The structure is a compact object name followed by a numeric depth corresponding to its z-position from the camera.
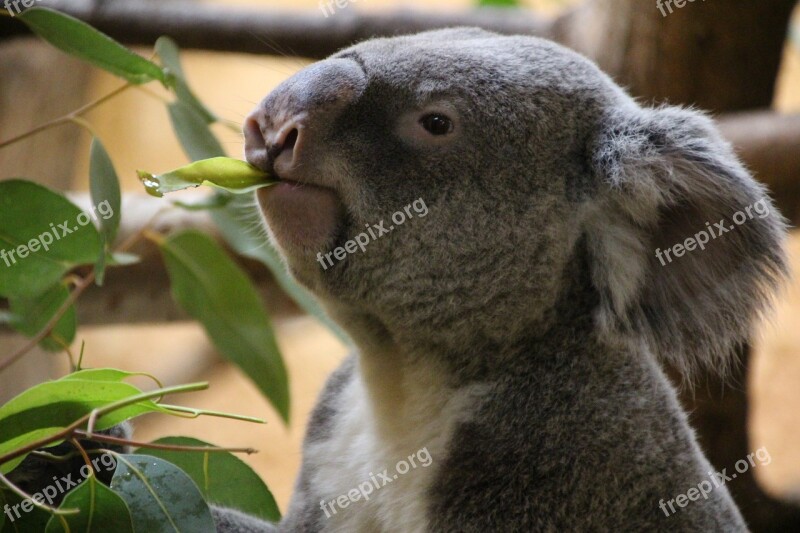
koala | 4.16
